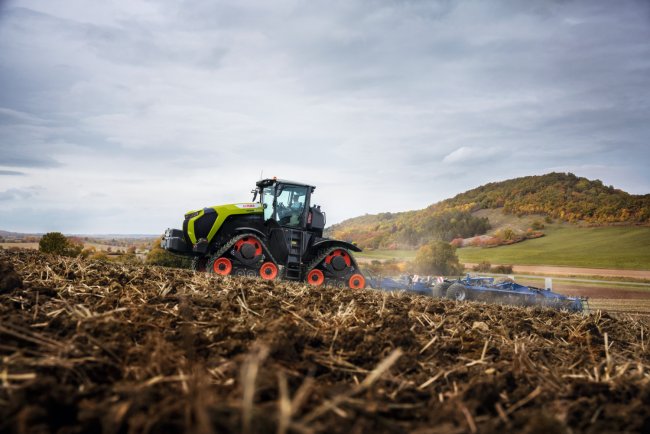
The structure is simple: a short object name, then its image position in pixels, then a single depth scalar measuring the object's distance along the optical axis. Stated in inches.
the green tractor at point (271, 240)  485.1
